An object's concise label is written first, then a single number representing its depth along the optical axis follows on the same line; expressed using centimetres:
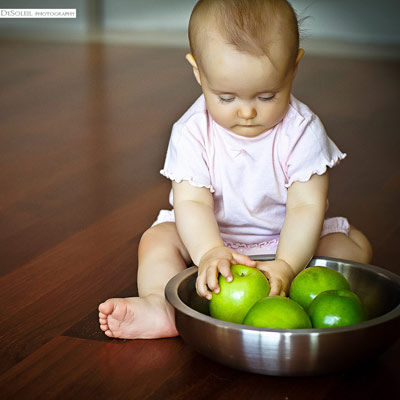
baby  110
